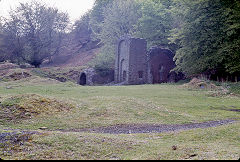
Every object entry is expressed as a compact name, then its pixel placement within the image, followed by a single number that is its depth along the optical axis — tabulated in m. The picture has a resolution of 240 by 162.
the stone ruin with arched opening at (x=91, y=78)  36.74
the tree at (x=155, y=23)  39.50
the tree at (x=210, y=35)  23.97
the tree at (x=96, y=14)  67.81
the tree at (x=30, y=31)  48.41
